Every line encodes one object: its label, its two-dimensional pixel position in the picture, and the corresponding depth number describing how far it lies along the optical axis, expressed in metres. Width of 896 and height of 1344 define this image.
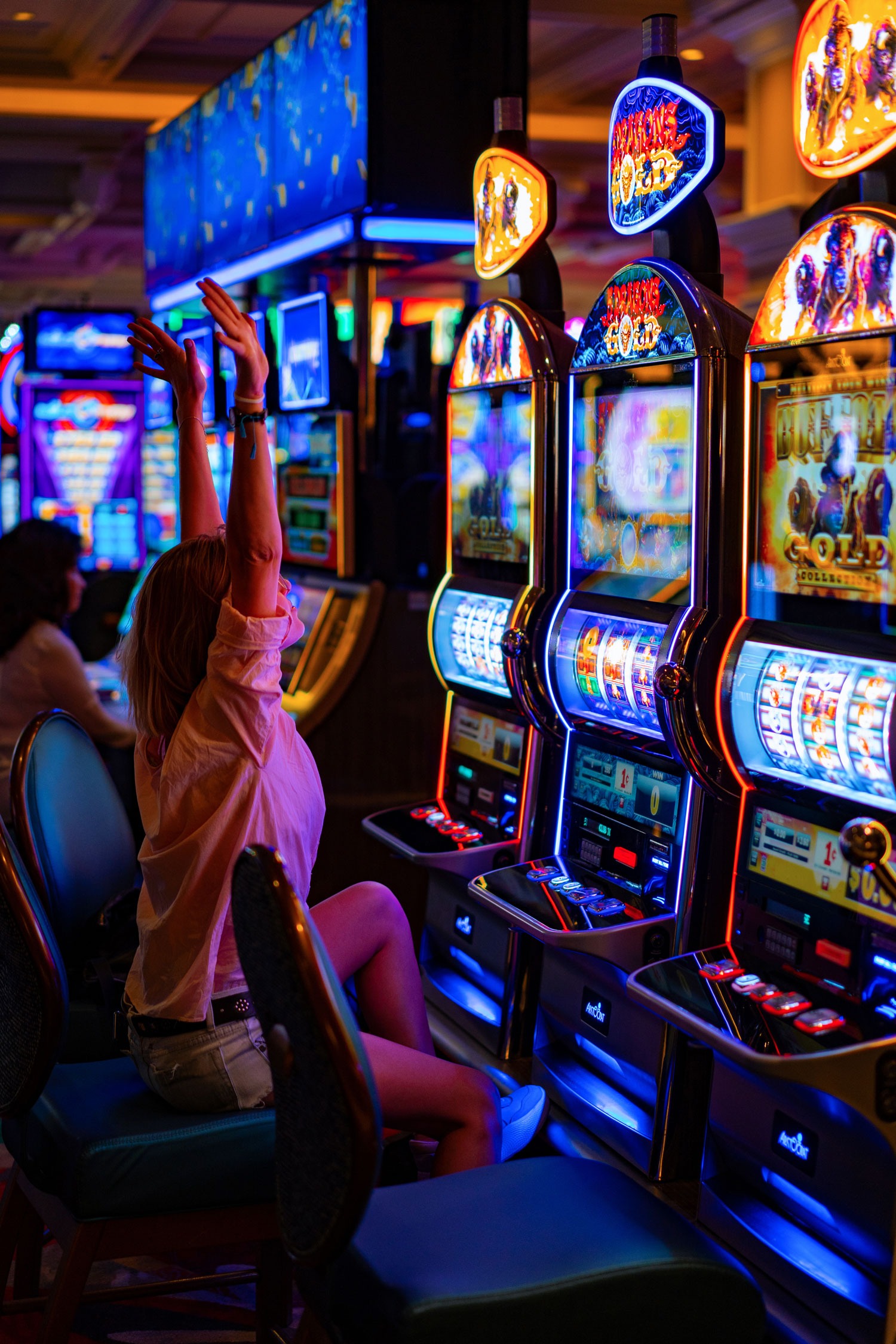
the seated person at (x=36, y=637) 3.87
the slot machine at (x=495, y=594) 2.82
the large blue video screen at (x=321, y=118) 3.85
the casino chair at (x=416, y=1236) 1.42
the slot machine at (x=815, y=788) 1.83
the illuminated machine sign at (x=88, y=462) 7.67
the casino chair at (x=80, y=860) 2.37
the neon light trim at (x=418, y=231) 3.84
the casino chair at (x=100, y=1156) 1.88
